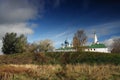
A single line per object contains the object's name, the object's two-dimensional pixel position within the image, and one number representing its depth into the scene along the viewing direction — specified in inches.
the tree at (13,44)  1176.2
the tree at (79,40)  1474.5
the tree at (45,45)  1807.0
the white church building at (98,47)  1876.8
